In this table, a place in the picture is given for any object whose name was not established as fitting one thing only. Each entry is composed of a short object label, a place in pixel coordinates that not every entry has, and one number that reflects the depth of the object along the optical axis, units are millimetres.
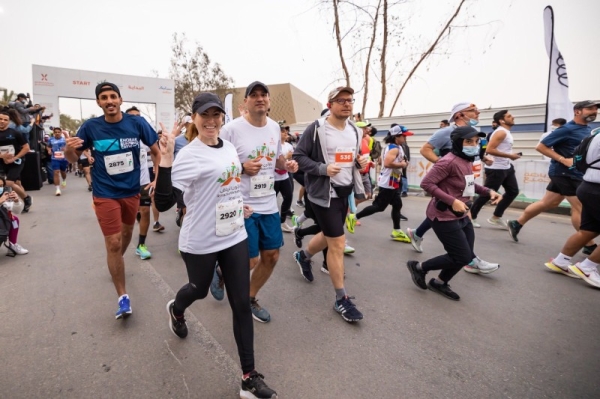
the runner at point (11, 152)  5566
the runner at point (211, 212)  1989
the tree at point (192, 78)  29984
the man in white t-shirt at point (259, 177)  2695
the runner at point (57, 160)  9828
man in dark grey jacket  3006
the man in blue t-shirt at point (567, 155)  4314
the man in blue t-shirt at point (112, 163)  2848
